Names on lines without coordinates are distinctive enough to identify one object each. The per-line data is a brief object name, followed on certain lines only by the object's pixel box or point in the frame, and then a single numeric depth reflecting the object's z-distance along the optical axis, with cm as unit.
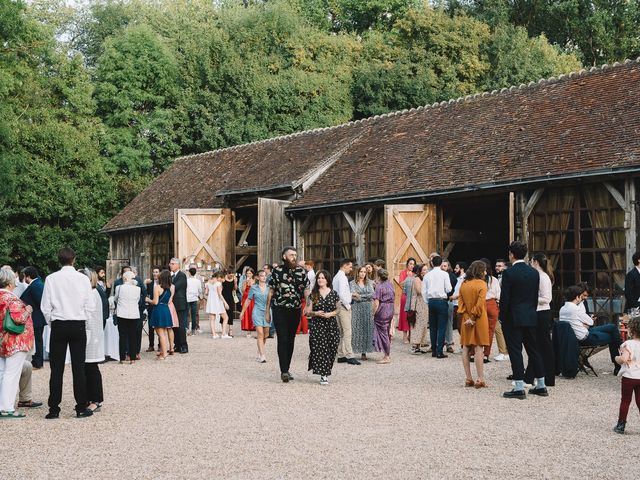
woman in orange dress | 1106
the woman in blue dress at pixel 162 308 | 1543
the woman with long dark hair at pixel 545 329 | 1068
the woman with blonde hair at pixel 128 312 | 1466
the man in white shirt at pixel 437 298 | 1470
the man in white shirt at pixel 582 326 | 1198
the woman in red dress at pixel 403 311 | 1677
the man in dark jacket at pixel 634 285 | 1147
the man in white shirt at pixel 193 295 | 2050
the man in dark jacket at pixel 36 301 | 1334
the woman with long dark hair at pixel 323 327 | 1170
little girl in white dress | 2000
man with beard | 1199
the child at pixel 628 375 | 801
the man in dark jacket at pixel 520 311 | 1031
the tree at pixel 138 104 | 4259
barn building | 1767
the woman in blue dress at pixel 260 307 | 1430
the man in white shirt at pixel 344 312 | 1379
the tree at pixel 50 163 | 3734
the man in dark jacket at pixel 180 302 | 1623
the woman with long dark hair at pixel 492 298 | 1336
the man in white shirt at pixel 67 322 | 923
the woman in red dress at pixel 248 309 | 1894
